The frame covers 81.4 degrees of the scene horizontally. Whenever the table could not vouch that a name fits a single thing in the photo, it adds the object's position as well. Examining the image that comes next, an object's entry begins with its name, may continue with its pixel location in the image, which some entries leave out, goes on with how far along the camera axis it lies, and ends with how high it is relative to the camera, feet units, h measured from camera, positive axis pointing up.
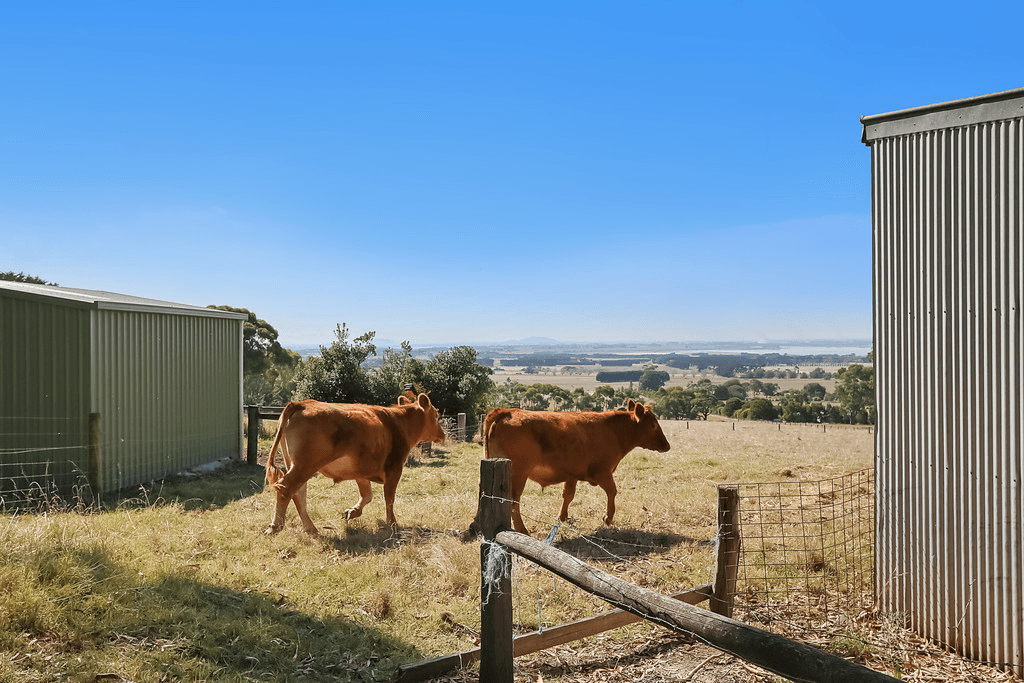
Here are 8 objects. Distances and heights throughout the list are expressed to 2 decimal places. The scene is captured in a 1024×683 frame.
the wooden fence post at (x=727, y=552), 16.33 -5.84
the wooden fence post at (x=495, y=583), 11.81 -4.77
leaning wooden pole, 6.66 -3.86
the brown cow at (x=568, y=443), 23.91 -4.29
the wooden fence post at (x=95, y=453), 29.89 -5.26
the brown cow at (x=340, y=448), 23.06 -4.17
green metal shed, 30.35 -2.36
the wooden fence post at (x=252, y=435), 39.45 -5.98
